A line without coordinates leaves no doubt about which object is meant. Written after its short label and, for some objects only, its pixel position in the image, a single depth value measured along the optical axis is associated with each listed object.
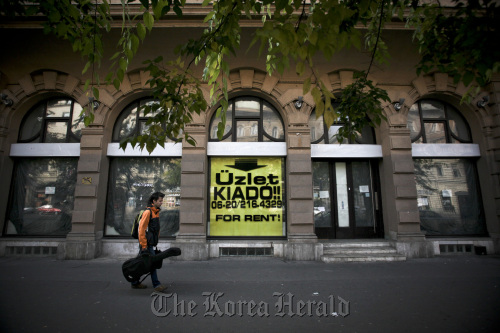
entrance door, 9.35
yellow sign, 8.95
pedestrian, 5.16
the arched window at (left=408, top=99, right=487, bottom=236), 9.20
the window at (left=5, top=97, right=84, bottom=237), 8.99
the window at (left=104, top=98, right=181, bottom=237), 9.05
